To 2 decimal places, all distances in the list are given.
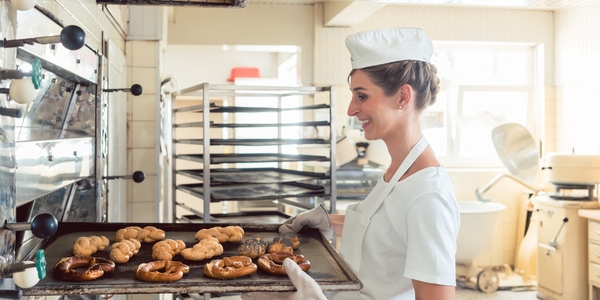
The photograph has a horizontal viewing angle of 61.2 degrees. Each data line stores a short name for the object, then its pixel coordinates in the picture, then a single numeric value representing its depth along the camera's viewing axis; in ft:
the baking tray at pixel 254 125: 10.64
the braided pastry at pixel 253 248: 5.03
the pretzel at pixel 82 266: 3.85
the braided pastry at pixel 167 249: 4.79
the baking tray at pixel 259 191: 10.12
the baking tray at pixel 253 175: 10.71
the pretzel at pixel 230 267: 4.21
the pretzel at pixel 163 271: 3.97
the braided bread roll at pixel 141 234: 5.32
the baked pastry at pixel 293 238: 5.48
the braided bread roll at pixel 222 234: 5.62
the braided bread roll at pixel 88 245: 4.66
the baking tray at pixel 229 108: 10.37
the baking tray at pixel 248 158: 10.30
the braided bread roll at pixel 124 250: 4.64
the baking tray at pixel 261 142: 10.50
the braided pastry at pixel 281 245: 5.10
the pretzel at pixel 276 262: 4.40
